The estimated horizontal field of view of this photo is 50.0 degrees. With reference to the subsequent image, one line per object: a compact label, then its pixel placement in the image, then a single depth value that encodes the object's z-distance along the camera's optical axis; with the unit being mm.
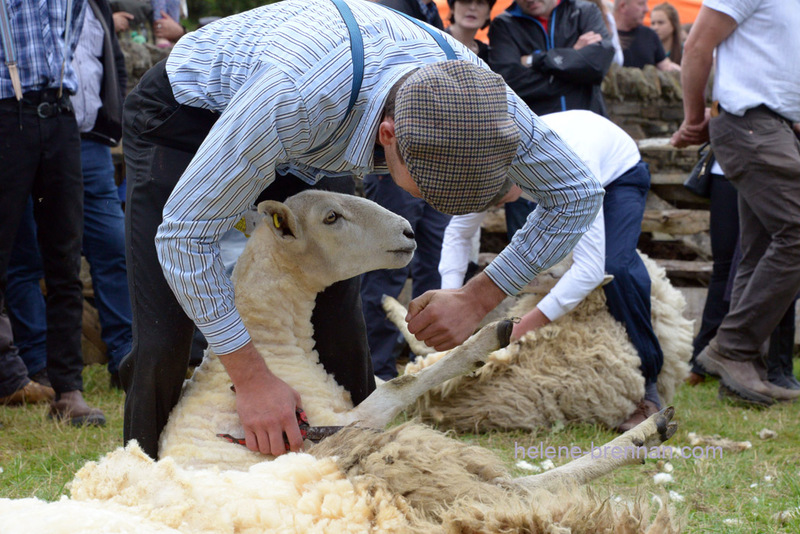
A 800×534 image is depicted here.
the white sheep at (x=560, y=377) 3979
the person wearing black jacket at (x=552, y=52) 5027
